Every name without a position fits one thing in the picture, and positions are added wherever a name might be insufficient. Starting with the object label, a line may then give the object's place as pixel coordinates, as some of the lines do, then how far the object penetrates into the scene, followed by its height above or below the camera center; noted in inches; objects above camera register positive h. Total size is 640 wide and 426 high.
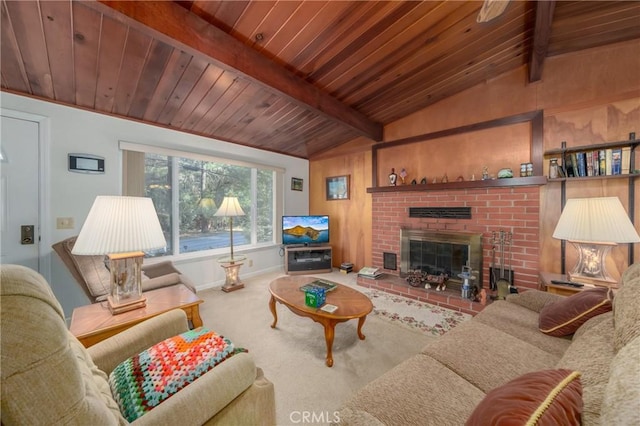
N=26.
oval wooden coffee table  69.0 -29.9
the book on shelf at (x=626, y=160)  84.4 +17.9
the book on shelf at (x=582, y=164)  90.8 +17.8
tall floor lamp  125.3 -27.7
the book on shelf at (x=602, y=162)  87.2 +17.8
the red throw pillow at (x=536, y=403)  21.4 -18.9
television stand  158.7 -33.5
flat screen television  163.2 -13.1
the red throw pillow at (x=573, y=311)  49.0 -22.0
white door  81.1 +6.9
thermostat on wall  92.7 +19.6
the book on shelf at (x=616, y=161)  85.0 +17.7
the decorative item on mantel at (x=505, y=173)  104.6 +16.5
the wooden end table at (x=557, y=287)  79.3 -26.3
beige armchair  17.1 -13.4
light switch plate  90.7 -4.3
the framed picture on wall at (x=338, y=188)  169.3 +17.2
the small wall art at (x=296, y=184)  181.0 +20.9
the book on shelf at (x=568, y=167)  94.0 +17.3
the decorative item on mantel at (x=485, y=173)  112.4 +17.8
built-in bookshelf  84.7 +18.9
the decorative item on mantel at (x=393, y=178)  141.3 +19.5
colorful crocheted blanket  30.2 -22.4
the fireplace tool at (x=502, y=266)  104.3 -25.0
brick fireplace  102.2 -7.0
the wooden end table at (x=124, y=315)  48.5 -23.9
